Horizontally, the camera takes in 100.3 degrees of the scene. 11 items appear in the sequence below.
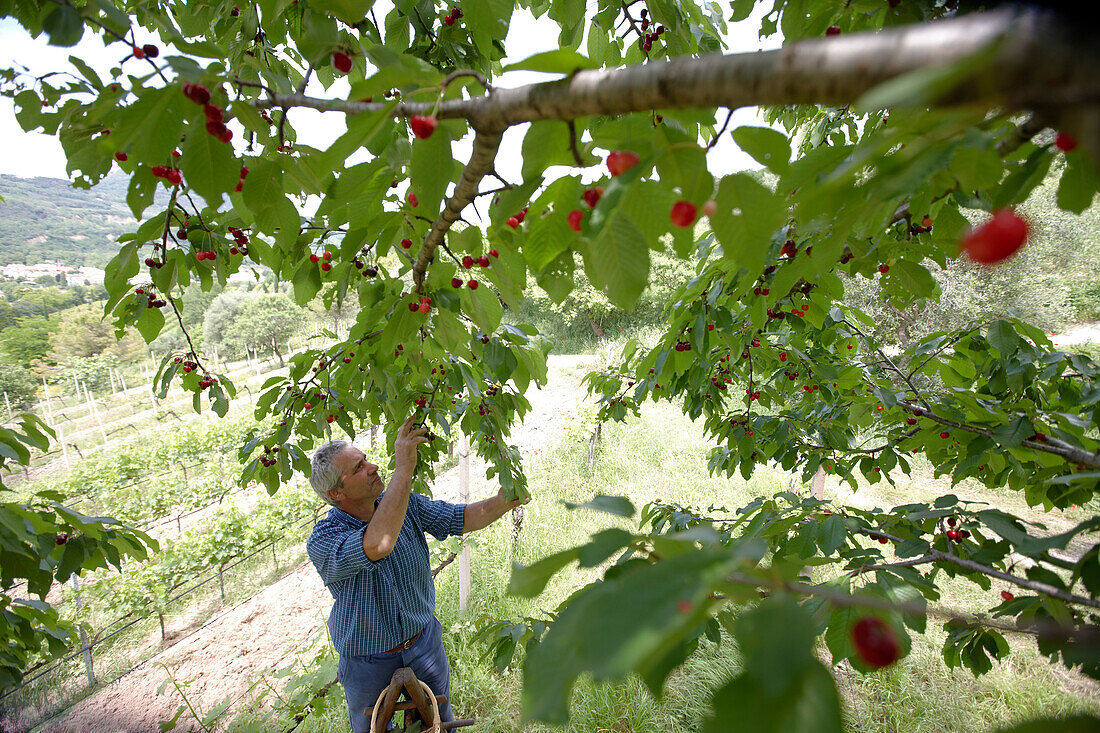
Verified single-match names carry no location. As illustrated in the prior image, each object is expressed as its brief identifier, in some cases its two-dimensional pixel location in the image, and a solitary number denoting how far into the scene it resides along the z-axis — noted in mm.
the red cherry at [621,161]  638
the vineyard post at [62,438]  11938
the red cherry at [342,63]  900
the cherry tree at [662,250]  355
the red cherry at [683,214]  563
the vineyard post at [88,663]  4766
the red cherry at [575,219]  710
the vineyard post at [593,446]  7857
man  2045
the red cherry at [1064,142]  464
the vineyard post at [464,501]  4355
